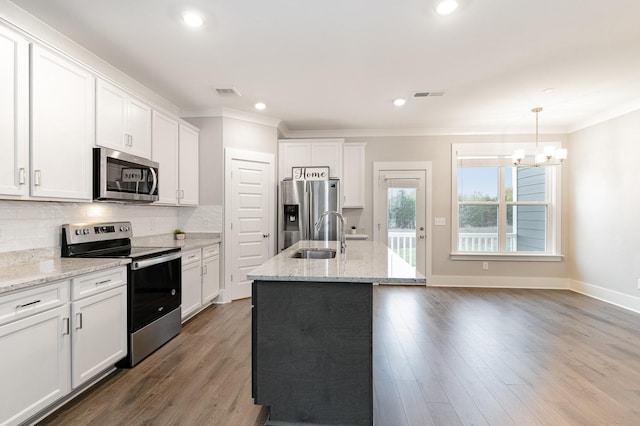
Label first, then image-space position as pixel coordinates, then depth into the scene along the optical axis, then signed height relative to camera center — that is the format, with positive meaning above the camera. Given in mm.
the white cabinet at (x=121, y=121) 2469 +824
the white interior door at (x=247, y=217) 4148 -59
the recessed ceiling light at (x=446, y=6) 2004 +1398
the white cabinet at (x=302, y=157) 4742 +878
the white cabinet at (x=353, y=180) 5008 +543
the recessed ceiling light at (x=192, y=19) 2134 +1402
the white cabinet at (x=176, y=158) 3309 +646
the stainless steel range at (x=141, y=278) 2387 -569
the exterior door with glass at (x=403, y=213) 5176 -3
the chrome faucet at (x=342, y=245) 2483 -268
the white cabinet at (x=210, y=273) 3604 -748
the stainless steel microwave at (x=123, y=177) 2400 +314
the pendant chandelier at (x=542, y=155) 3871 +762
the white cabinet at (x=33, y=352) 1491 -752
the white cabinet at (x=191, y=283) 3164 -768
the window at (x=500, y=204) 5039 +150
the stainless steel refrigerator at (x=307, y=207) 4445 +85
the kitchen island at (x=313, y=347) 1654 -743
